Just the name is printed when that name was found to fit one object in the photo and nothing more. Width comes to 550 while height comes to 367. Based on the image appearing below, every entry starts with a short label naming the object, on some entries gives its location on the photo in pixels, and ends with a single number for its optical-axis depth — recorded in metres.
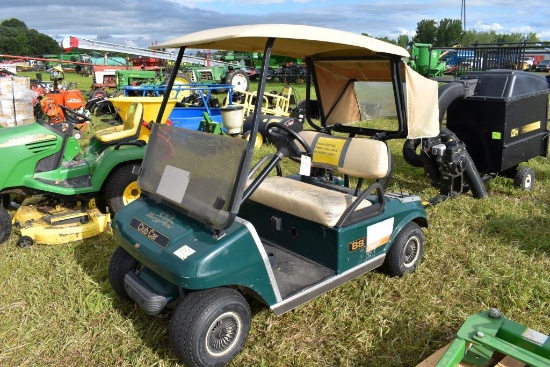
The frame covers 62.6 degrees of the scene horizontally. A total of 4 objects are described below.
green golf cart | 2.36
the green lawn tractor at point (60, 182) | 4.08
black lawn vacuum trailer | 4.60
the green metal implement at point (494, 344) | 1.85
